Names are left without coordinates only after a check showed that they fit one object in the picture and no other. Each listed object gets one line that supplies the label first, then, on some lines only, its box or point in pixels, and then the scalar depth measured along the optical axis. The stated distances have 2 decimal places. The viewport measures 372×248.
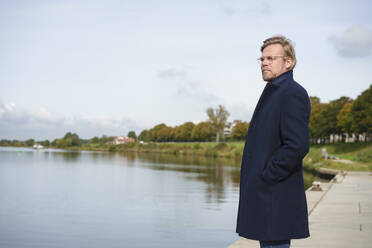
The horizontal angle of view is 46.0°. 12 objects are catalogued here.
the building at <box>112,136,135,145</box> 190.60
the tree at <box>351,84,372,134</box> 48.72
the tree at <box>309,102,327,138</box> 62.94
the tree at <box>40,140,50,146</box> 187.38
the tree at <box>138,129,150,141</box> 168.20
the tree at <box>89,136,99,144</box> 170.00
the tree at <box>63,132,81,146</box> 165.15
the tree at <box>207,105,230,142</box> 102.75
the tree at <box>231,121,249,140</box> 113.81
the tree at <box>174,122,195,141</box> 125.62
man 2.64
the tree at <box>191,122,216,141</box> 111.22
